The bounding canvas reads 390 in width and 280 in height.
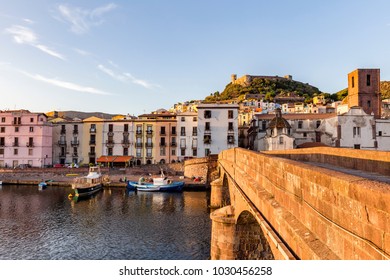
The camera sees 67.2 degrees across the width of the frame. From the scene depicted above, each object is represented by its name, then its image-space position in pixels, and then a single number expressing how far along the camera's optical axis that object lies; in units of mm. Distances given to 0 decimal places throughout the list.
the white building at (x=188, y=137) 64250
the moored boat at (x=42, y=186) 51212
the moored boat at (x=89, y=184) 44938
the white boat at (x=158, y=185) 48969
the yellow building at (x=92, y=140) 68250
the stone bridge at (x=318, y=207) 3230
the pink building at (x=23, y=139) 66562
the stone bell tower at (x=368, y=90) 69562
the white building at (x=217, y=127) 62469
